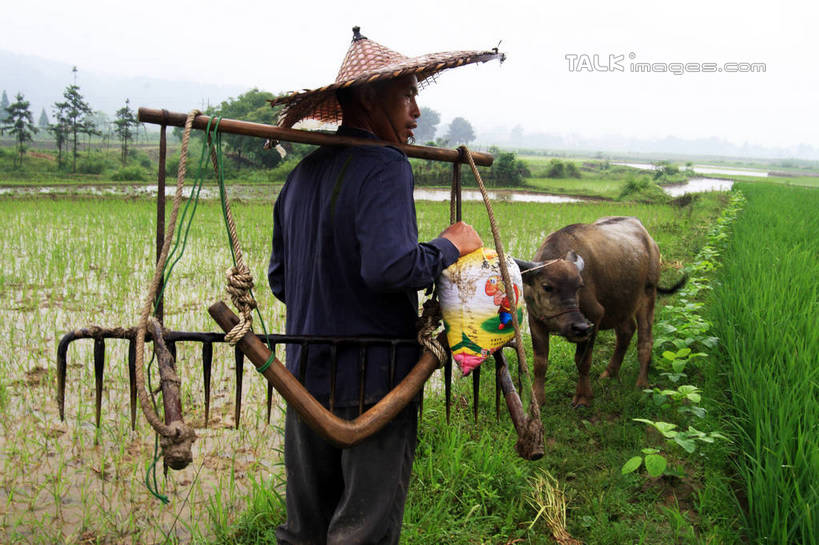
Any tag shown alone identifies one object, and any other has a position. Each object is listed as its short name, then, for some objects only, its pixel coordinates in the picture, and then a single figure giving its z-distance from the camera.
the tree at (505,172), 26.91
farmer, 1.36
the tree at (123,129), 26.32
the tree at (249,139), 23.56
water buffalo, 3.12
